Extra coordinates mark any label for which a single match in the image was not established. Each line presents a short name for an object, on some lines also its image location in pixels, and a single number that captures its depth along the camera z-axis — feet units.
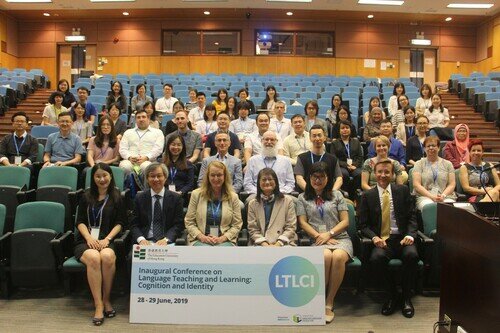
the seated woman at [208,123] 18.54
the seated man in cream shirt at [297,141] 15.84
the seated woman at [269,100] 23.49
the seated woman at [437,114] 21.70
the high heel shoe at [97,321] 9.81
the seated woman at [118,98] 23.34
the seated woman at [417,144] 16.67
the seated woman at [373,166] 13.35
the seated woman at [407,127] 18.54
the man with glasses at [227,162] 13.73
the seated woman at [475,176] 13.83
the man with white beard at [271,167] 13.48
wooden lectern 5.64
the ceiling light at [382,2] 37.63
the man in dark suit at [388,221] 10.66
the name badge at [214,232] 10.96
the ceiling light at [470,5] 38.09
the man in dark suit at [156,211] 11.18
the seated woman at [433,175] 13.33
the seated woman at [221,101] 22.21
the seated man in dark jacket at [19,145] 16.05
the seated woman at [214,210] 10.98
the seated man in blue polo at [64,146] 15.84
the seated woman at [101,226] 10.36
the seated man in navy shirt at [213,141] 15.75
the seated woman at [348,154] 15.43
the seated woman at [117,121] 18.60
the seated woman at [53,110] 21.33
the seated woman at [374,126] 18.12
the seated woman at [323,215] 10.76
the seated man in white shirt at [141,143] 15.11
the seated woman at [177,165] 13.61
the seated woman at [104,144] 15.58
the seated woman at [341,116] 17.65
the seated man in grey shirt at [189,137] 15.66
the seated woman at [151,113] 19.03
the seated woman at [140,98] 25.08
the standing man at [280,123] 18.39
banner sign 9.58
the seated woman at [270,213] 10.94
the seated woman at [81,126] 18.67
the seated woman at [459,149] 15.70
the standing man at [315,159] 13.30
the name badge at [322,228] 11.02
